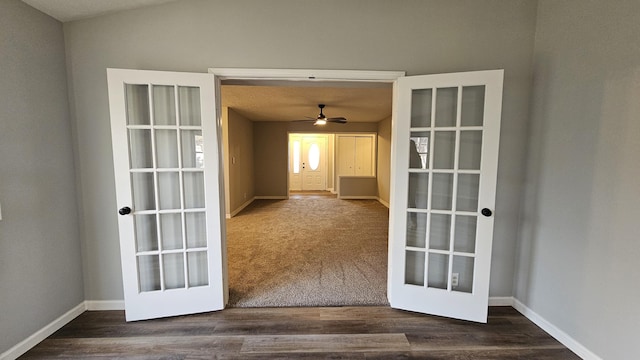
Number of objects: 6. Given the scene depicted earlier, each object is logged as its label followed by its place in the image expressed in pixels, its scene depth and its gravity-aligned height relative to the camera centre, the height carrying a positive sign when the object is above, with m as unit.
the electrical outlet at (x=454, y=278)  2.31 -1.04
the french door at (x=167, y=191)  2.10 -0.27
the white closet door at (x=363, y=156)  9.12 +0.19
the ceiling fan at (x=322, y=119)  5.53 +0.94
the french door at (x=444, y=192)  2.12 -0.26
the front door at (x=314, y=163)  11.53 -0.08
